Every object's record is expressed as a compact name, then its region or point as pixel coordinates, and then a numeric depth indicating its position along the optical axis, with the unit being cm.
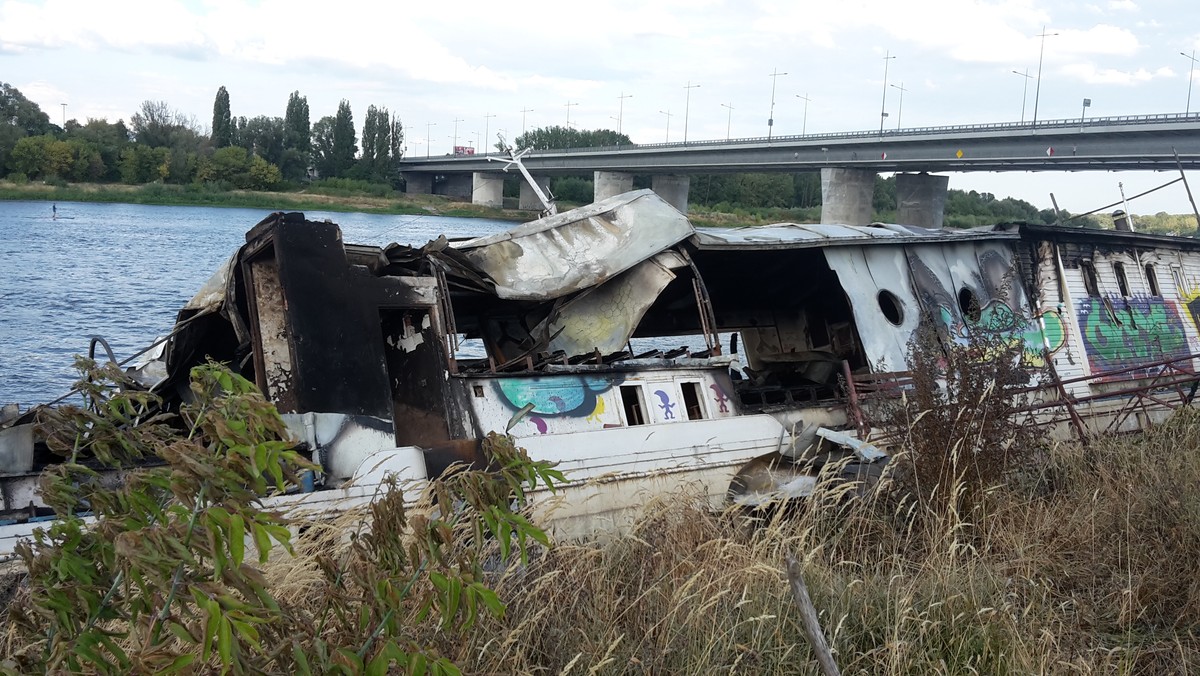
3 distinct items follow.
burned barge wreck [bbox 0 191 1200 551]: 878
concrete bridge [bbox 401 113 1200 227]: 3709
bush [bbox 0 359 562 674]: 296
